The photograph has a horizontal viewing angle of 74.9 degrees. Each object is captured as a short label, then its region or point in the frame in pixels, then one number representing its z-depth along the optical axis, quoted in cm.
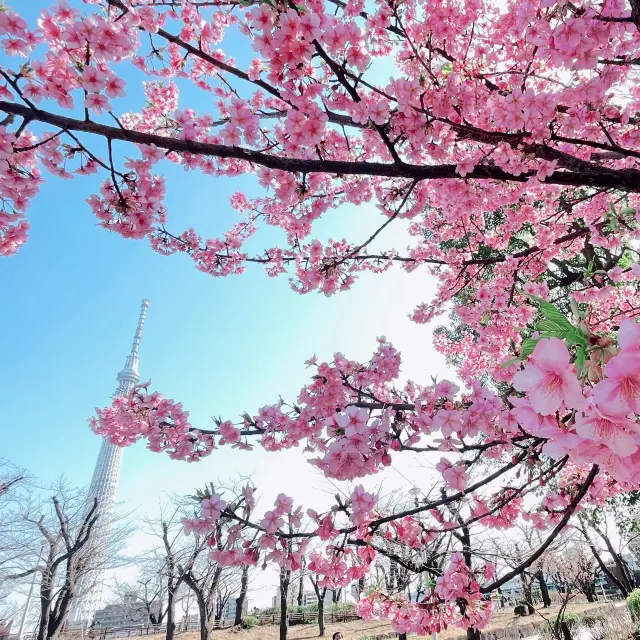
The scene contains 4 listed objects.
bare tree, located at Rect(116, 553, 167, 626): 2467
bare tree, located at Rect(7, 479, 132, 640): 1257
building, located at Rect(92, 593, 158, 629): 2978
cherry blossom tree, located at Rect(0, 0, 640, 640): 111
